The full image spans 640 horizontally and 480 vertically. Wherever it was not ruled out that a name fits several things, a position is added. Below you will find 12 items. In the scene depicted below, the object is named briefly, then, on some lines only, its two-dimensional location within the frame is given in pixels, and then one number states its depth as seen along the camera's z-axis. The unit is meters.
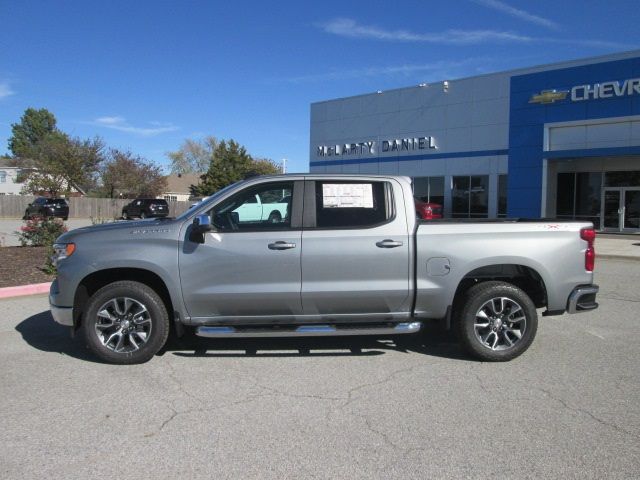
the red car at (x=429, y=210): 22.21
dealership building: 23.75
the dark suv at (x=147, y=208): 36.59
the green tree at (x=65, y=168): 50.25
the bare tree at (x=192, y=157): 96.81
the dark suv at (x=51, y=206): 33.32
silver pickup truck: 5.29
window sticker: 5.52
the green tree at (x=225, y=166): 61.25
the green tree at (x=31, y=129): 101.06
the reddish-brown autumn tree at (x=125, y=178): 56.69
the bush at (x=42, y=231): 13.49
